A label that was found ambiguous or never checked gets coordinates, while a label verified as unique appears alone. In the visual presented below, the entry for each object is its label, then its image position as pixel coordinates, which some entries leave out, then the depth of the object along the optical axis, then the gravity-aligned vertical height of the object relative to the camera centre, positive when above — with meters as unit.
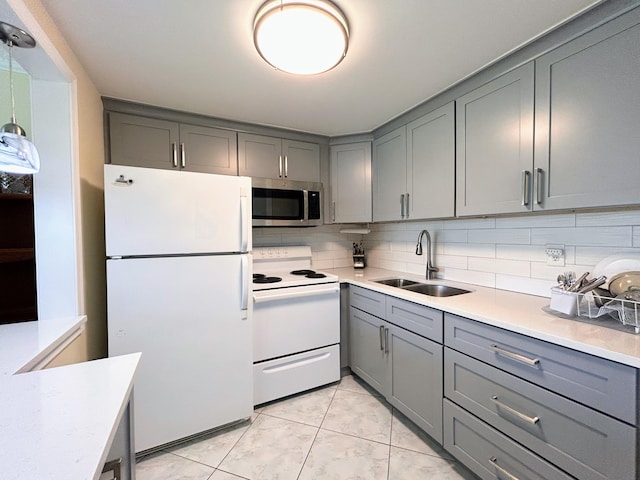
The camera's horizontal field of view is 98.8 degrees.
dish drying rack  1.06 -0.31
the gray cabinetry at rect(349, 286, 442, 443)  1.57 -0.81
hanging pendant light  0.95 +0.32
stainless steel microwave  2.33 +0.28
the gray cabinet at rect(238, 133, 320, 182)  2.33 +0.68
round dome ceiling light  1.08 +0.85
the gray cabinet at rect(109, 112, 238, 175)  1.92 +0.67
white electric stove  1.98 -0.76
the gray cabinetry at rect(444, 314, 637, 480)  0.89 -0.66
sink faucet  2.25 -0.19
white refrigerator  1.50 -0.35
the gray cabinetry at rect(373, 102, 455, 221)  1.84 +0.50
